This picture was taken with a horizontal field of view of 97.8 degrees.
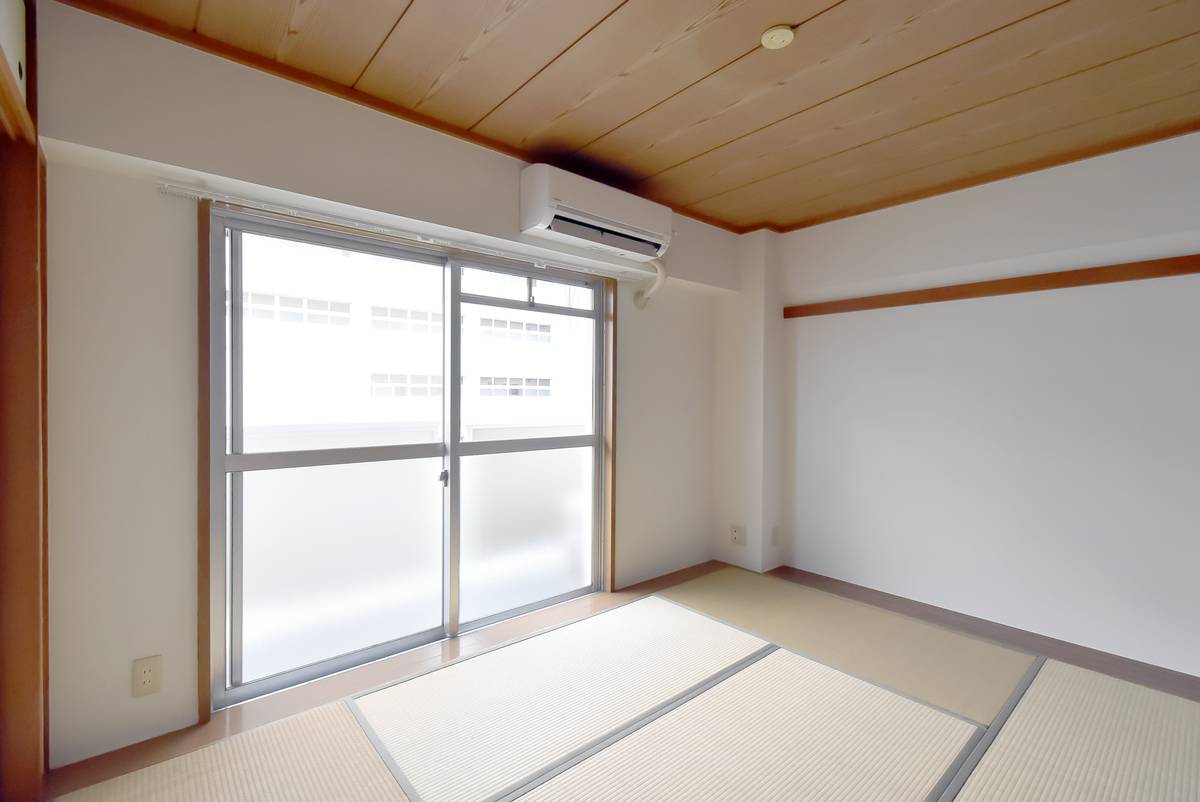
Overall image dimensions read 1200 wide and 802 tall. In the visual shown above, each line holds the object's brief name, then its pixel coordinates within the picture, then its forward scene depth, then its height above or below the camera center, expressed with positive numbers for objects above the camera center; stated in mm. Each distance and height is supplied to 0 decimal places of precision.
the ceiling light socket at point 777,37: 1574 +1101
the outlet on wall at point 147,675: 1798 -985
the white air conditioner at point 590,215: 2361 +868
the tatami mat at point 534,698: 1702 -1201
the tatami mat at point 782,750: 1597 -1197
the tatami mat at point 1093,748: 1600 -1194
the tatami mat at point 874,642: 2156 -1199
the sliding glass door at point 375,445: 2057 -244
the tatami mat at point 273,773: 1563 -1203
